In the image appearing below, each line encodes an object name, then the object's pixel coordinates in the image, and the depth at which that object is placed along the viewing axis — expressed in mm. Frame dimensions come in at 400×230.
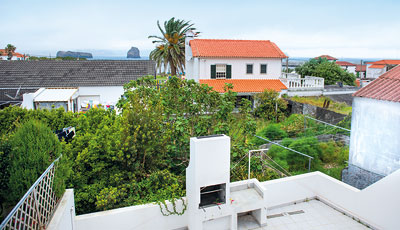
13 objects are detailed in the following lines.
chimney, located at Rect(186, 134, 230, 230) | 6598
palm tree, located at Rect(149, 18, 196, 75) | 33719
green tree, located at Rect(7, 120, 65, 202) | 5219
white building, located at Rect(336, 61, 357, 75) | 84150
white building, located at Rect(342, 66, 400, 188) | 8461
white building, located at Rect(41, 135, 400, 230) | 6652
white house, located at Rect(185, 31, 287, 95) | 23891
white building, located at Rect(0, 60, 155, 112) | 18141
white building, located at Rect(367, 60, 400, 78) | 71650
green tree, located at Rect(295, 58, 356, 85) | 36844
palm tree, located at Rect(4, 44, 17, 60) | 68938
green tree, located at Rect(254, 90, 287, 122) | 21016
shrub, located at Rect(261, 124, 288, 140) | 14914
